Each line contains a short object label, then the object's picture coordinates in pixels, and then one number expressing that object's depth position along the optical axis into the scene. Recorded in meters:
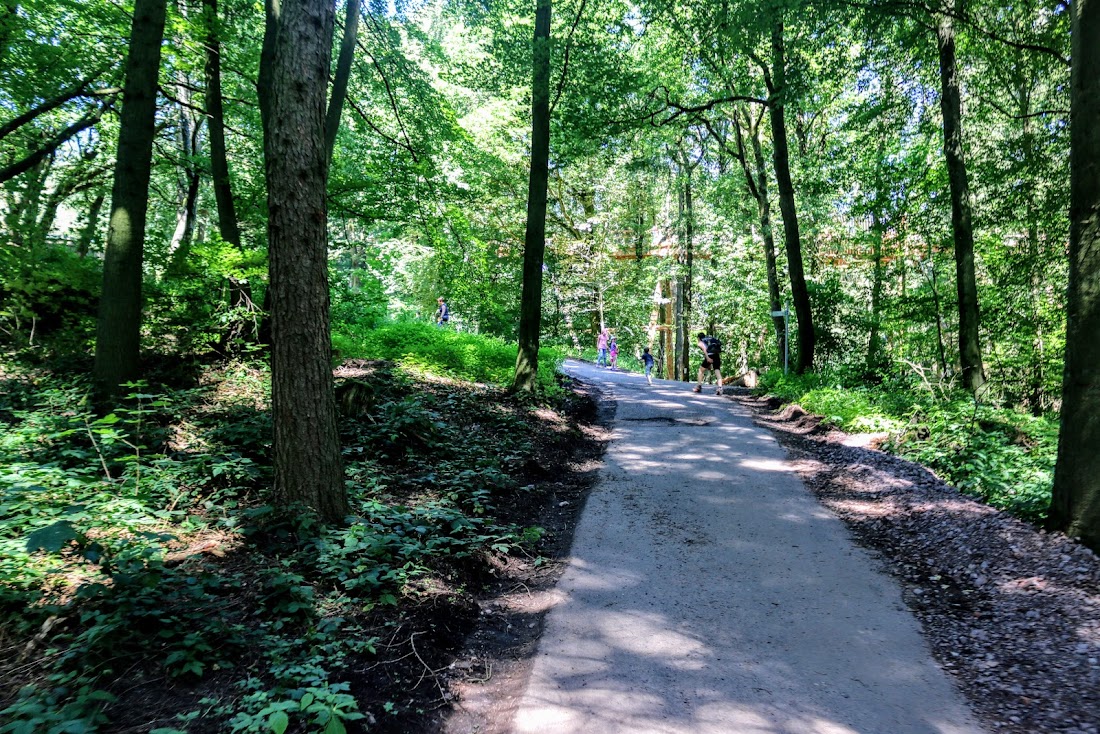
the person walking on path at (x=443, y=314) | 23.79
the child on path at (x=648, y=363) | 18.77
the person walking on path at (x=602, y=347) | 26.56
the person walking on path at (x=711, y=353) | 15.58
